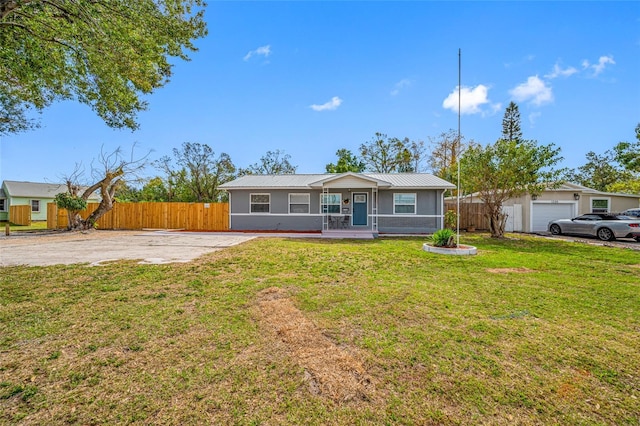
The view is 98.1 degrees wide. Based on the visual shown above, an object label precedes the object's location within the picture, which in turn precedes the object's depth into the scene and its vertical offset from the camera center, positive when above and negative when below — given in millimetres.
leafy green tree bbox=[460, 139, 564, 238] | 12109 +1918
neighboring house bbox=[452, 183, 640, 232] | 17375 +482
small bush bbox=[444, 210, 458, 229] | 14156 -226
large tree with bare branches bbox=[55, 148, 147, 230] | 16250 +1994
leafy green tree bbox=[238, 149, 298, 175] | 33188 +5990
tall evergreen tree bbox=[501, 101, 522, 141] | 35938 +11974
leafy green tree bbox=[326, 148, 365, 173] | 30458 +5655
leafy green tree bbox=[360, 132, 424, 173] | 30062 +6562
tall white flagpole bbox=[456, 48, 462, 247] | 8805 +4483
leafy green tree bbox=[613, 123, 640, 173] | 16859 +3736
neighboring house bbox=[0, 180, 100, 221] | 27547 +1844
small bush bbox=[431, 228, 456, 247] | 9162 -822
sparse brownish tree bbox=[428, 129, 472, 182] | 26938 +6205
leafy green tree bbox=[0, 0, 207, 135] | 6203 +4118
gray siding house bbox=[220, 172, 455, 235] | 15234 +555
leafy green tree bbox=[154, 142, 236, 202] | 29203 +4439
